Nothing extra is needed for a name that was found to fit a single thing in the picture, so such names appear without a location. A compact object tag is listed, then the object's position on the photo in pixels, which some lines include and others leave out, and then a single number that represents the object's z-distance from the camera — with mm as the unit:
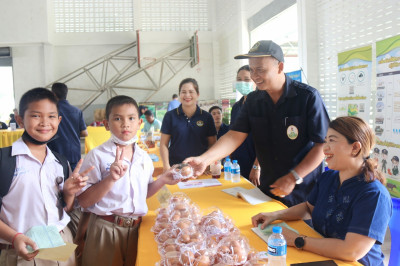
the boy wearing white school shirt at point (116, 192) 1739
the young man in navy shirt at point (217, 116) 4330
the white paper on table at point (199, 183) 2645
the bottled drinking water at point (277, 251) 1213
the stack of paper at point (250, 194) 2166
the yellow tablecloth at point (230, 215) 1405
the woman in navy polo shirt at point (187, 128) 3371
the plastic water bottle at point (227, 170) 2852
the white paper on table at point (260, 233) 1575
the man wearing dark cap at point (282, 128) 2109
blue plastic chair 1728
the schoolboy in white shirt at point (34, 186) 1472
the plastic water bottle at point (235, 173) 2759
